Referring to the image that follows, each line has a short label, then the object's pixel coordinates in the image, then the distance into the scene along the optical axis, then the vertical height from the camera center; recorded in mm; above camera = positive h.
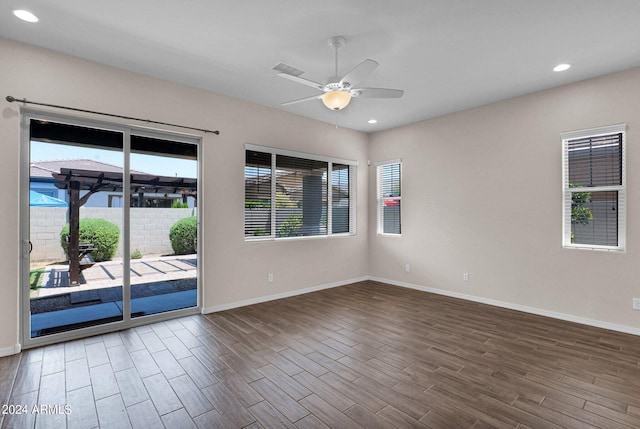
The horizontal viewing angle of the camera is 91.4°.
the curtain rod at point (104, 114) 2955 +1098
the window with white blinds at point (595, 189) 3613 +304
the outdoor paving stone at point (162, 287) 4066 -983
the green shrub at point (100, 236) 3453 -256
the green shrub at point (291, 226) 5090 -208
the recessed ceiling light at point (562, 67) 3398 +1619
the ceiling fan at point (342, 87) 2576 +1154
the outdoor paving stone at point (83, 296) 3433 -922
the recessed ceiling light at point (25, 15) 2518 +1633
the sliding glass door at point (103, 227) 3186 -150
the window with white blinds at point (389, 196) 5901 +335
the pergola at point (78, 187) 3355 +305
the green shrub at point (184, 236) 4082 -290
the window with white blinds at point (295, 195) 4727 +326
